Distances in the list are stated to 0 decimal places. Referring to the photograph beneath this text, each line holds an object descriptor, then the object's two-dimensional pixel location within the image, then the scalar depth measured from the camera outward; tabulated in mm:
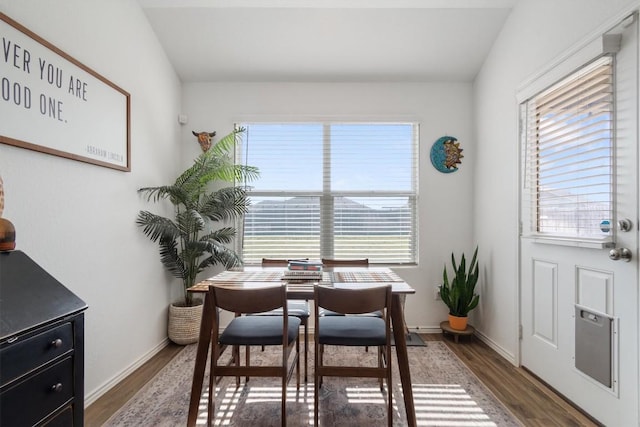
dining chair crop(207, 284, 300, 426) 1639
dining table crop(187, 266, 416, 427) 1727
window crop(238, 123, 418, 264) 3455
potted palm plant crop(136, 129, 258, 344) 2812
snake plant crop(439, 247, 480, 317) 3021
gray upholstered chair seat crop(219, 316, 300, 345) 1777
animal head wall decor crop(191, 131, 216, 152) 3324
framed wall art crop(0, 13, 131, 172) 1558
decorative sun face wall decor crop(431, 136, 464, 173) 3355
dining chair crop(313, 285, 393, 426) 1639
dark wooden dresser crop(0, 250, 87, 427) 1015
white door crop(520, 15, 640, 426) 1639
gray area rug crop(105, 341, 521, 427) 1853
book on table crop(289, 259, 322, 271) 2135
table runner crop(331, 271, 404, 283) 2080
